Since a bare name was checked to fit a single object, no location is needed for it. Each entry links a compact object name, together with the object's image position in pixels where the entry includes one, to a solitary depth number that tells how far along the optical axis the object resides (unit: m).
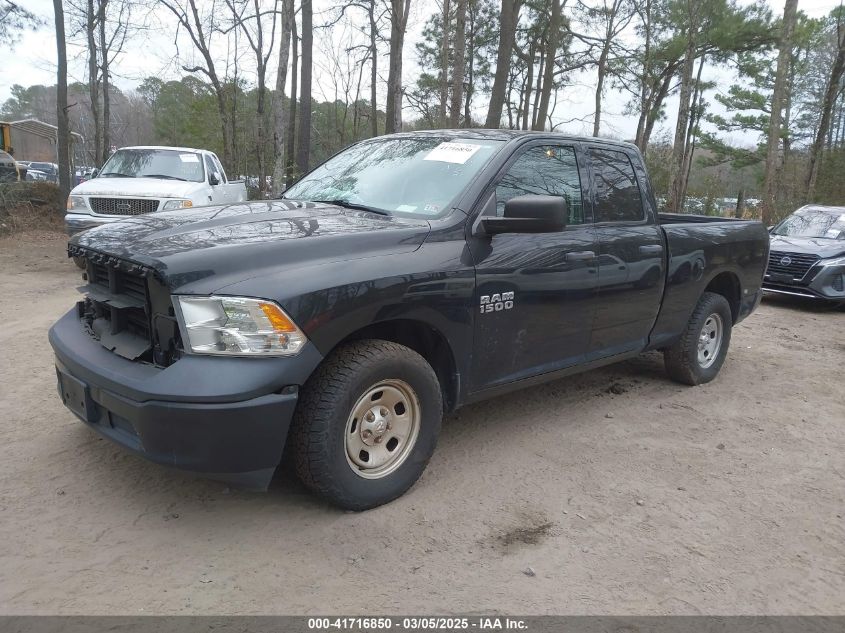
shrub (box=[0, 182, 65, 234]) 14.40
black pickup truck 2.62
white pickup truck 9.36
